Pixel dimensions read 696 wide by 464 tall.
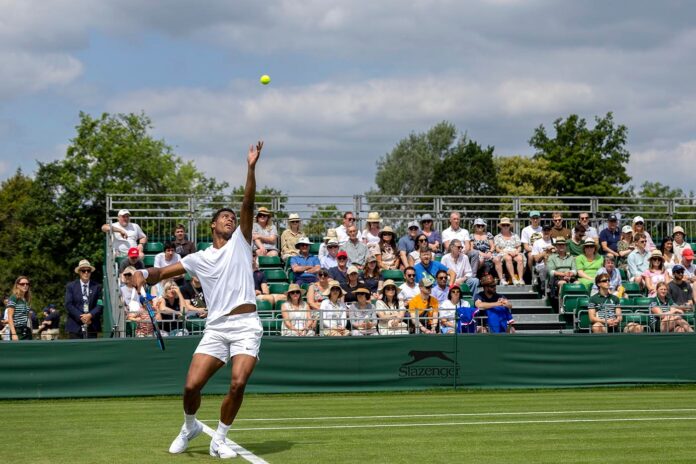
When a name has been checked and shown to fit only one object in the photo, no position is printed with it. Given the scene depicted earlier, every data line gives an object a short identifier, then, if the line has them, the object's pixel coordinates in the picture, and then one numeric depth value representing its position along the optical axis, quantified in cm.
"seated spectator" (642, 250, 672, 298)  2175
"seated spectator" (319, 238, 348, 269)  2205
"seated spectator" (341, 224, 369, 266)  2223
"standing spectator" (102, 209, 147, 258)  2252
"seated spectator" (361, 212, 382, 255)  2356
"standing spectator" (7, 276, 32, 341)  1900
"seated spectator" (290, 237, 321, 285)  2172
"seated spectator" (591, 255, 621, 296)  2141
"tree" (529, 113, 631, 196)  8294
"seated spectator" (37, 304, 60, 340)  1956
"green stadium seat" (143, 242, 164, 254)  2341
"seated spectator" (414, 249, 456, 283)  2138
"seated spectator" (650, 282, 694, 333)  2031
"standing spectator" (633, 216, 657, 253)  2341
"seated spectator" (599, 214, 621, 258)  2425
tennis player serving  930
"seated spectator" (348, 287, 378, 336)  1925
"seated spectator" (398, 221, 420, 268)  2284
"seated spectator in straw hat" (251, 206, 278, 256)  2311
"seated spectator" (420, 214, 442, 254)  2345
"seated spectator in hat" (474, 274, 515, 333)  1972
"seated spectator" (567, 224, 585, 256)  2364
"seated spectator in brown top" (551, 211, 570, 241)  2387
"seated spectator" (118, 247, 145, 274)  1978
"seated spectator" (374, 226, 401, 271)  2272
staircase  2264
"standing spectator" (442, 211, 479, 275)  2280
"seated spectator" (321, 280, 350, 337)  1909
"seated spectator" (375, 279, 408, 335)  1931
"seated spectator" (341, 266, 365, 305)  2000
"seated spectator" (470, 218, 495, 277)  2335
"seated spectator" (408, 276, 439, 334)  1920
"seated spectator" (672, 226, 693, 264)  2342
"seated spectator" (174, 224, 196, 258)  2172
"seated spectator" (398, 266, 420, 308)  2011
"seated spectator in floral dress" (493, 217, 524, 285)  2378
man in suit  1942
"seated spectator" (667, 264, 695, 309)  2077
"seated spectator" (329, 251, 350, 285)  2075
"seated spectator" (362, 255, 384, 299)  2084
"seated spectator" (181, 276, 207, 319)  1921
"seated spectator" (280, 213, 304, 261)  2328
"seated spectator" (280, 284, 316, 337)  1902
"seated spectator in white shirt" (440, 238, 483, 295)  2200
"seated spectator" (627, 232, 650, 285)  2295
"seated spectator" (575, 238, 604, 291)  2237
